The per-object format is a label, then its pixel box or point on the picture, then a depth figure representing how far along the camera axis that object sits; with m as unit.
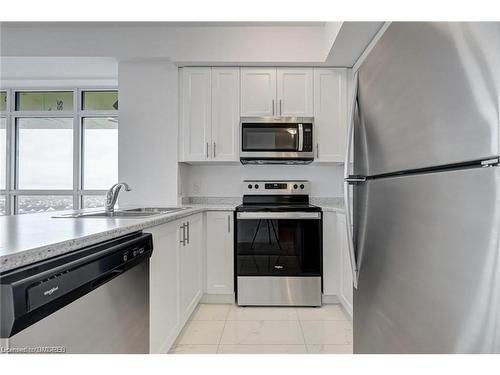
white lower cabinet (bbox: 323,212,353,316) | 2.73
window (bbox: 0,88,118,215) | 4.03
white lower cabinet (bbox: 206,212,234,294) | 2.85
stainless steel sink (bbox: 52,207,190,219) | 1.65
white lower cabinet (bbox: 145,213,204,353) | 1.57
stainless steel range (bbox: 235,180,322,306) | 2.74
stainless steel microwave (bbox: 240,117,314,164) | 2.98
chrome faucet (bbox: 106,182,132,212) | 2.12
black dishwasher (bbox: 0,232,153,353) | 0.71
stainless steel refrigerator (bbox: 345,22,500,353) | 0.62
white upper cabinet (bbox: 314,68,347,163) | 3.06
